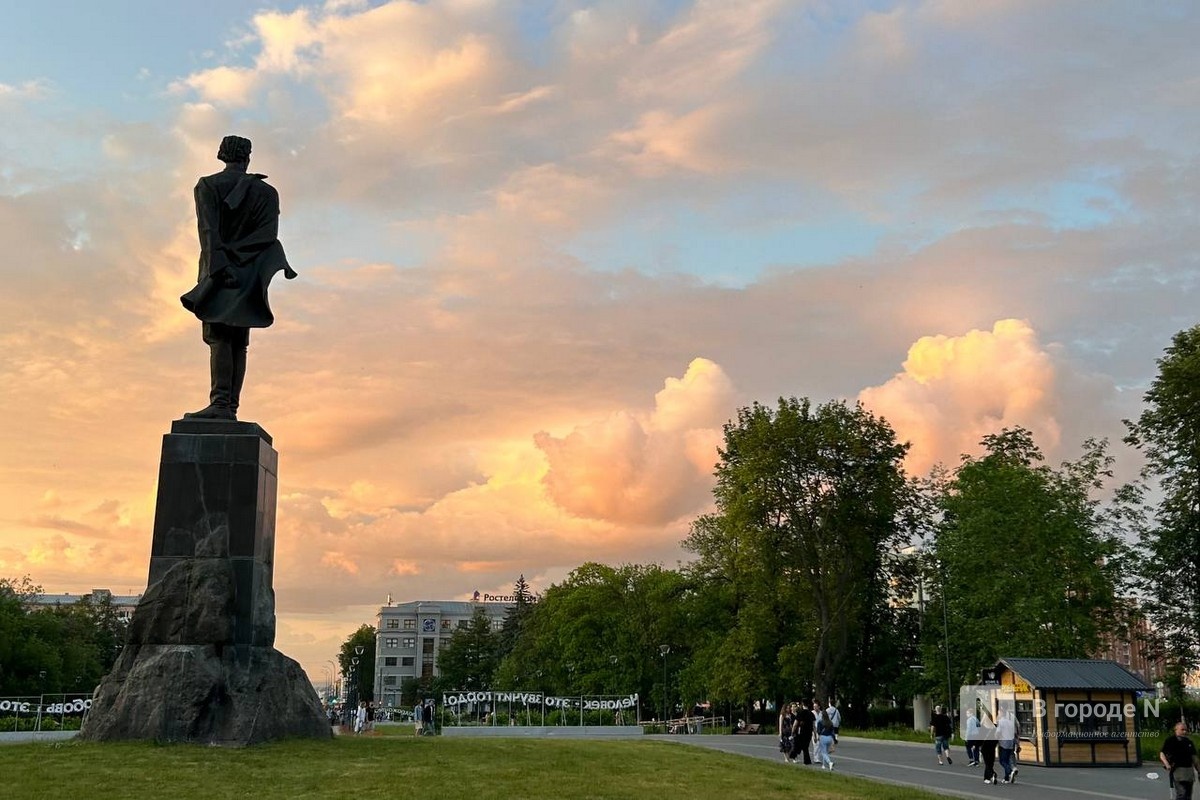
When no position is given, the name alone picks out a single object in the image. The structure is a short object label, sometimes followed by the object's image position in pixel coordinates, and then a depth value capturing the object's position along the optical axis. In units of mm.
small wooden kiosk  30641
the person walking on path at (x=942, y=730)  31156
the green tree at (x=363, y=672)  182062
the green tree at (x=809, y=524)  53250
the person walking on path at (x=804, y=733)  28828
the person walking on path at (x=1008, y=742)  24812
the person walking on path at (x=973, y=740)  27216
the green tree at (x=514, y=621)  115000
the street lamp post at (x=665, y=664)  63812
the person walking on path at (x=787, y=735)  30547
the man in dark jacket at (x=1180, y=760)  16797
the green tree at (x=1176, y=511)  41938
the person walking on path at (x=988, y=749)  24094
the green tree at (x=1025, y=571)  45719
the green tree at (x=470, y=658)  128250
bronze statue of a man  18359
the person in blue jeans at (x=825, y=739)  26969
